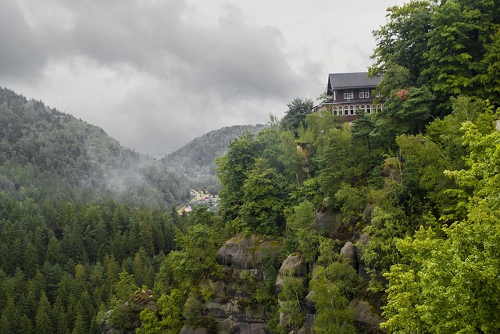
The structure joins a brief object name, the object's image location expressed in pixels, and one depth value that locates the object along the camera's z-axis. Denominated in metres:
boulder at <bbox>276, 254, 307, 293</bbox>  42.62
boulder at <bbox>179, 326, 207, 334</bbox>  53.67
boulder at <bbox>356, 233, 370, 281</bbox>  34.66
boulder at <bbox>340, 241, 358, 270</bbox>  36.06
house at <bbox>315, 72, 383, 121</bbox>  67.25
